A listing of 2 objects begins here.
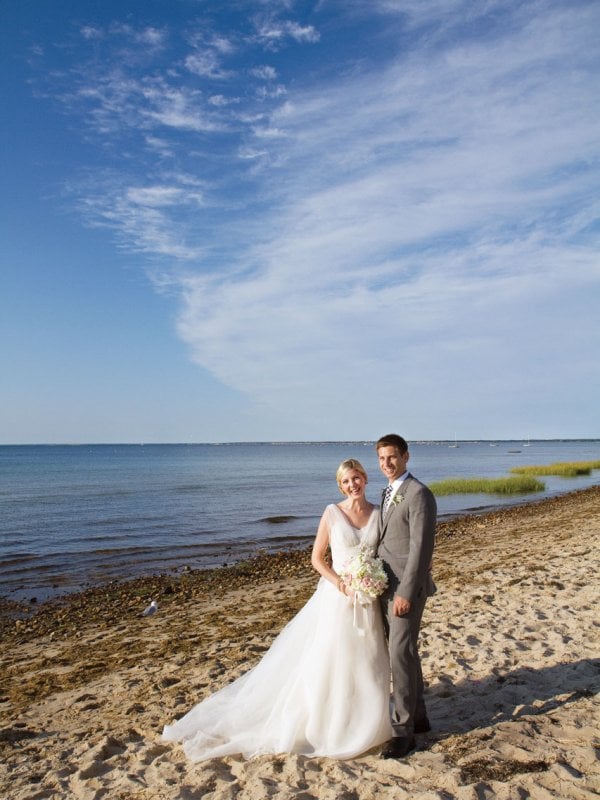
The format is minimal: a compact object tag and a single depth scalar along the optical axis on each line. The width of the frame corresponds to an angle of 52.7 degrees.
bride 4.62
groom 4.50
